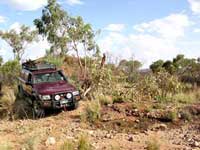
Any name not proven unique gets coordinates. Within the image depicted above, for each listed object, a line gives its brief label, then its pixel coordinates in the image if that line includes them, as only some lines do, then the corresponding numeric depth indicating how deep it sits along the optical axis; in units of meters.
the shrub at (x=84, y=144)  4.70
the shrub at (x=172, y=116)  6.88
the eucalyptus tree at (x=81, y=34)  12.00
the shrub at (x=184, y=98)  8.64
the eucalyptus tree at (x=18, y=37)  20.10
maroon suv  7.47
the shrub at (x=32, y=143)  4.71
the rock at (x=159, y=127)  6.40
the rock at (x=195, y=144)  5.27
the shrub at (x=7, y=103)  7.89
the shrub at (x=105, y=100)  8.33
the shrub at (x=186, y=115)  6.92
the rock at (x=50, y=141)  5.37
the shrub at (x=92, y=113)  6.92
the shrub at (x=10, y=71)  12.91
